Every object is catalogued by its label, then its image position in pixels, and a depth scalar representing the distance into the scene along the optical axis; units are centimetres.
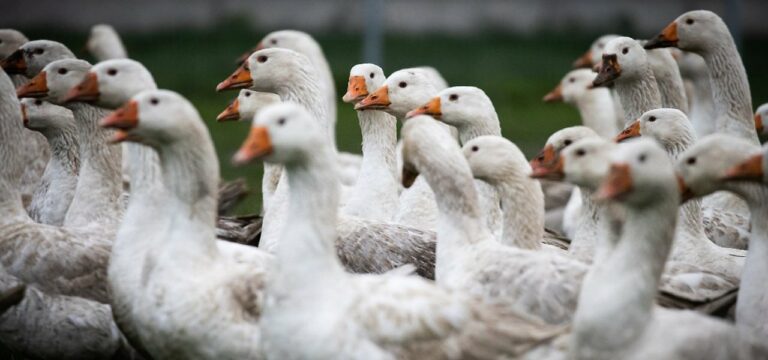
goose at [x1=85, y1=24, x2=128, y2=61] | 2505
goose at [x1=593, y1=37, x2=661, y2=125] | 1617
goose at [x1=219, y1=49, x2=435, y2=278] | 1379
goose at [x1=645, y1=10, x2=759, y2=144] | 1673
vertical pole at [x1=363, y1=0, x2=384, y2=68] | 3381
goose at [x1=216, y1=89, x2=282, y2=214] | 1633
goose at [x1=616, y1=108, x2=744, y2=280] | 1329
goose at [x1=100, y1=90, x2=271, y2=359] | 1080
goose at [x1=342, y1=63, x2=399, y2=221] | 1612
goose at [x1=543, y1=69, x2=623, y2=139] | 2192
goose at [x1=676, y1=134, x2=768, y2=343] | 1091
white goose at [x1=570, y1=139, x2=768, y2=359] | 945
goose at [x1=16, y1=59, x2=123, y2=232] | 1416
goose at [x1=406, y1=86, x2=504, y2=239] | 1434
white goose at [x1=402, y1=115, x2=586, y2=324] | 1100
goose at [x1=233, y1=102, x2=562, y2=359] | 975
